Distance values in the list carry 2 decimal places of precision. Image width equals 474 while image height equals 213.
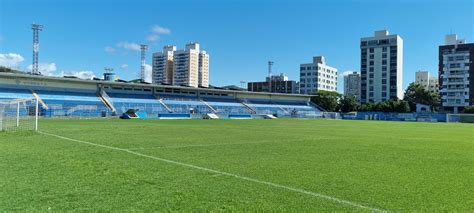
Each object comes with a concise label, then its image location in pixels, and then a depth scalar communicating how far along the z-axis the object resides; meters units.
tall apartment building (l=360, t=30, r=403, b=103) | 136.12
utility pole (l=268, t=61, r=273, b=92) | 121.12
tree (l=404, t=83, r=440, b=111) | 111.06
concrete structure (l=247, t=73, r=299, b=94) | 154.75
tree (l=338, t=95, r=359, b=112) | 105.06
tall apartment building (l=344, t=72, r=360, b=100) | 194.00
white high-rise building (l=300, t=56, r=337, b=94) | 151.62
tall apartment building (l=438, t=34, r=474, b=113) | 108.69
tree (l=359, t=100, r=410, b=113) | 101.56
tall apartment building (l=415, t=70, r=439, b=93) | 178.75
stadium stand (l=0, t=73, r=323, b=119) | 55.51
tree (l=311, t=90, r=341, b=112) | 103.94
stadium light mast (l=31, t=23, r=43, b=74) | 74.50
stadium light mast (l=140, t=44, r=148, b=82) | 97.25
